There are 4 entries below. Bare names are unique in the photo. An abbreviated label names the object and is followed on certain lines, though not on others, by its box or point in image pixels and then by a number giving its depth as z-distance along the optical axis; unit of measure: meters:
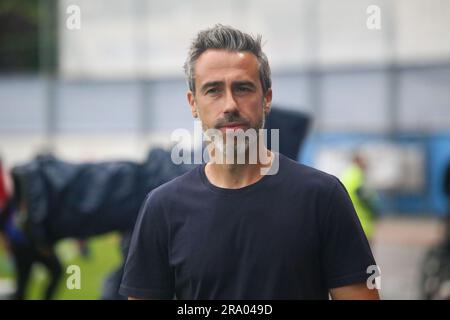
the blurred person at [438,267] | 13.95
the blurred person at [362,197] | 16.40
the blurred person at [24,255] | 12.05
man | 3.69
